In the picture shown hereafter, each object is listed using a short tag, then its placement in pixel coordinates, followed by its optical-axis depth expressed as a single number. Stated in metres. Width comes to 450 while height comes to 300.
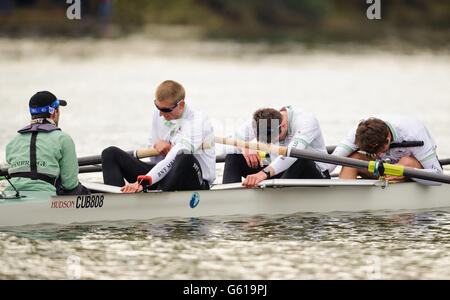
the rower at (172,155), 11.67
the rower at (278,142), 12.12
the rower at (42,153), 10.87
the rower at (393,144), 11.98
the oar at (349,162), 12.12
